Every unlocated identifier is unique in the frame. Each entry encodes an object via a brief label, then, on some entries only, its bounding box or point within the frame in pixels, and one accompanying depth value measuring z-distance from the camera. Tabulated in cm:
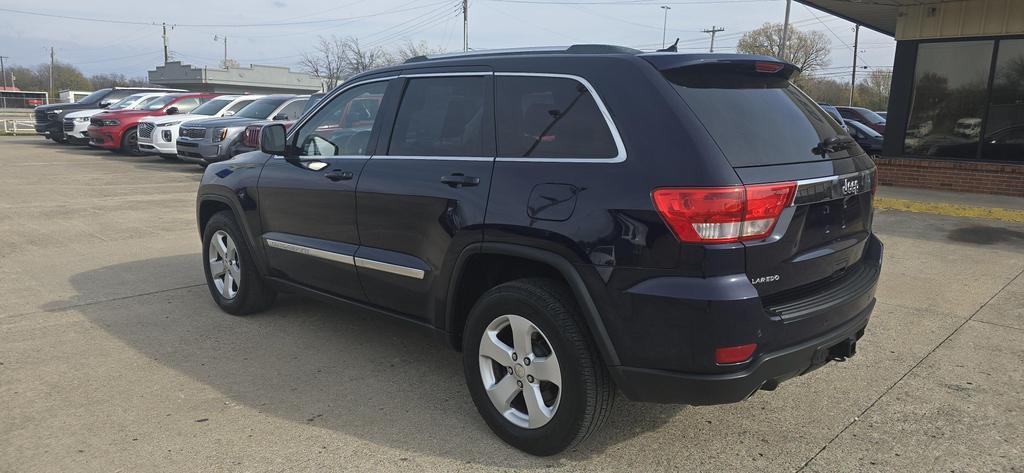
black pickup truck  2153
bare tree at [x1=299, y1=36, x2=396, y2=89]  6053
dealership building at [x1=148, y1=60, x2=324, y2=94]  6169
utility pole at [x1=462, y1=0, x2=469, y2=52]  4656
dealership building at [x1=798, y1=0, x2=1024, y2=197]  1140
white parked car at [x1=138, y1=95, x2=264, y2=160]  1603
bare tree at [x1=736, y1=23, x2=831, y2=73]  6438
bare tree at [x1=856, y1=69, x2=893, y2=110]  5162
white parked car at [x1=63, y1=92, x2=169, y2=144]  2011
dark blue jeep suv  275
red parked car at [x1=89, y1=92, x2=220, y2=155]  1794
